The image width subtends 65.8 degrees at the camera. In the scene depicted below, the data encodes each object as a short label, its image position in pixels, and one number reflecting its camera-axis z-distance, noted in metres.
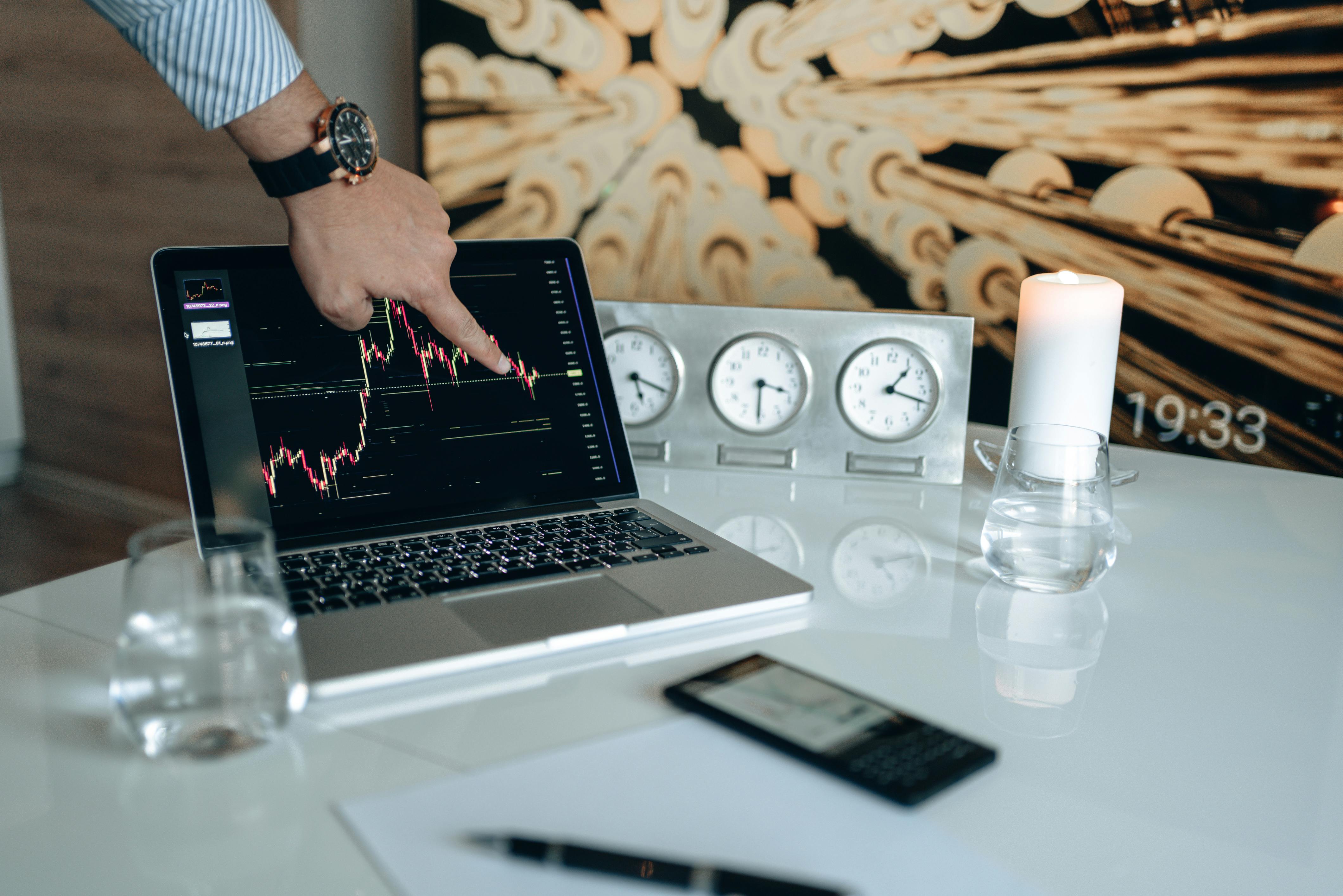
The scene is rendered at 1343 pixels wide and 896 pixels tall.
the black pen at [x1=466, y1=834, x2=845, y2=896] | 0.45
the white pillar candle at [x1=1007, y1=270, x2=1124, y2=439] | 1.05
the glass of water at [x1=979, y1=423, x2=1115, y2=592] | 0.81
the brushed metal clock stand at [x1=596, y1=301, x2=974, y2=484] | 1.11
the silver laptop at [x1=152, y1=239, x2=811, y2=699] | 0.73
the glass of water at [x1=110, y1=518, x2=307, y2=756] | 0.54
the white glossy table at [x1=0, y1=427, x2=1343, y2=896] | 0.49
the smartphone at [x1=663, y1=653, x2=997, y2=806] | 0.54
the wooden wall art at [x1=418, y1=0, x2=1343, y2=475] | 1.24
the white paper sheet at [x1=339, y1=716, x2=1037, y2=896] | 0.47
